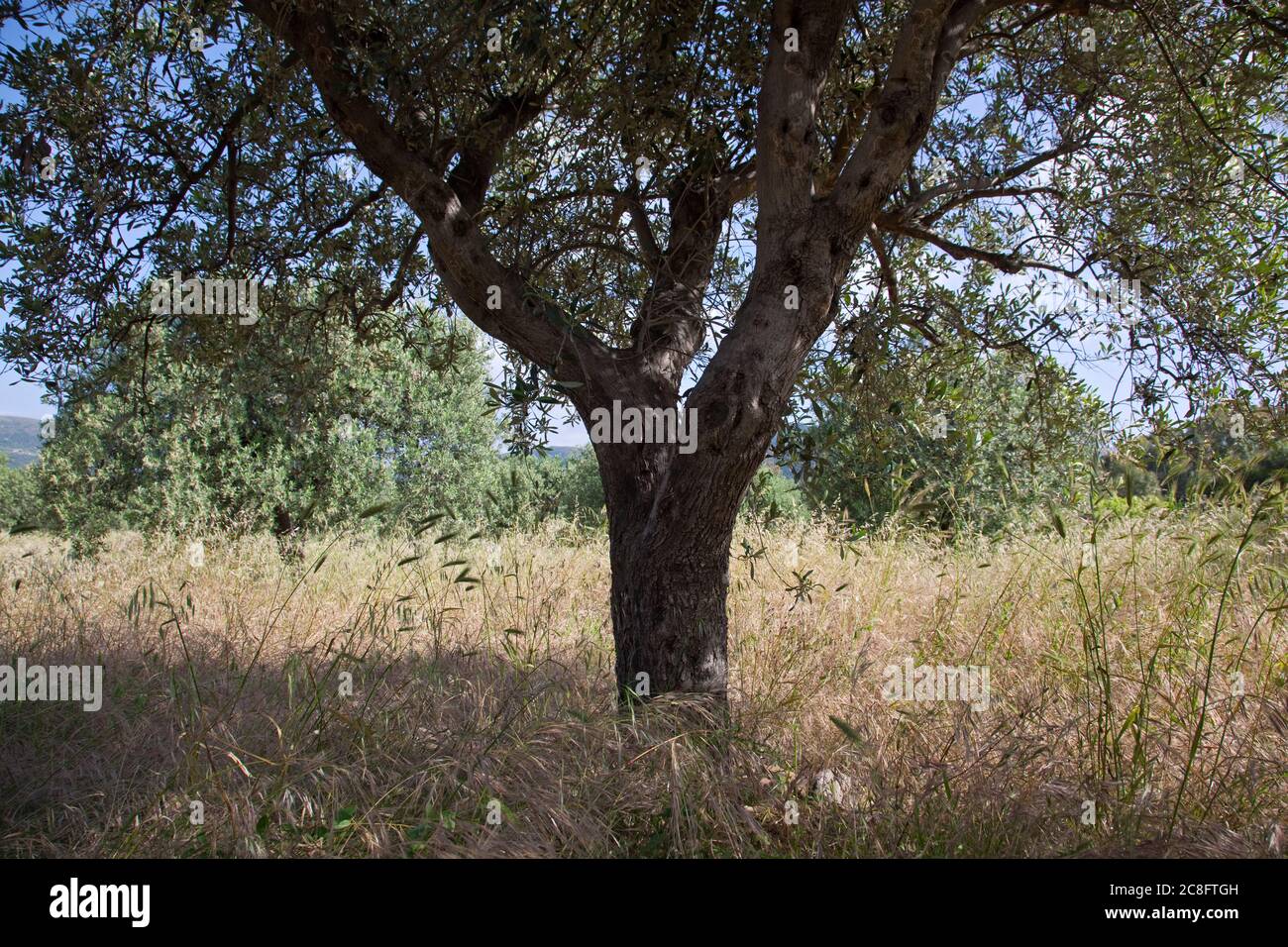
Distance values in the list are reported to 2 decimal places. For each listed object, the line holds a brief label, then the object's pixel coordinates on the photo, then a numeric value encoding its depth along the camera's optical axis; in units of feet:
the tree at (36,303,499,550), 43.42
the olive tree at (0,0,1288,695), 11.08
